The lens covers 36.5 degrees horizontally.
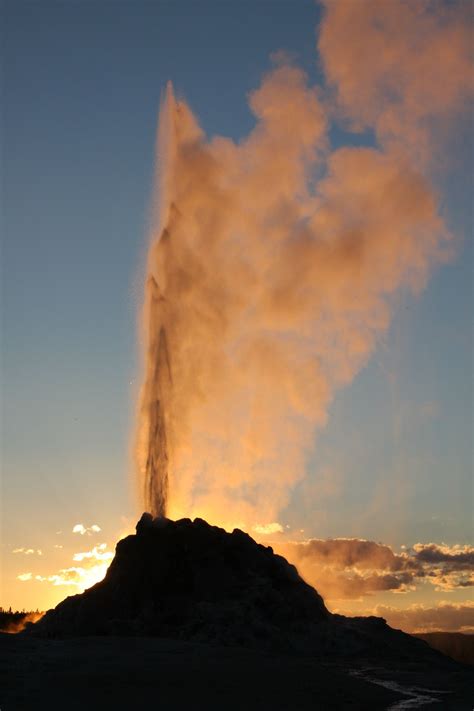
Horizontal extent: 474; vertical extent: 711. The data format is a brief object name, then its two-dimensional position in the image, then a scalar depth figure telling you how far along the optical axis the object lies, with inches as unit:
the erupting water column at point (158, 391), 1727.4
